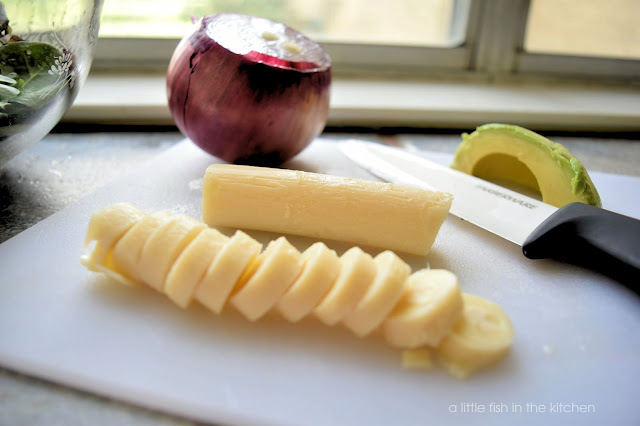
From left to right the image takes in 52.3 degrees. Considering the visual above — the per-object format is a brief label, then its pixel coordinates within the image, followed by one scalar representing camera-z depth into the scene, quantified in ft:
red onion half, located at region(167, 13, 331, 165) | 0.96
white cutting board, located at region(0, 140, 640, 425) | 0.65
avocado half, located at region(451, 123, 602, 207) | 0.92
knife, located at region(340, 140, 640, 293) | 0.77
